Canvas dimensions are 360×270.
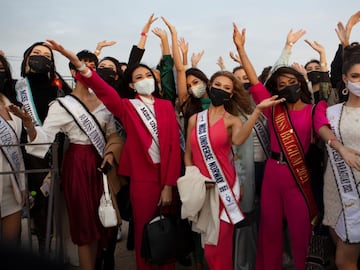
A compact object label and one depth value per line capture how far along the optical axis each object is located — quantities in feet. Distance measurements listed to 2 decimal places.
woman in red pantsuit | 10.37
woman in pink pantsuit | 9.96
